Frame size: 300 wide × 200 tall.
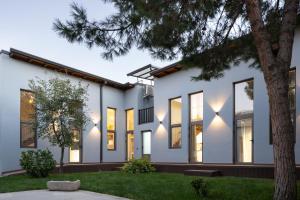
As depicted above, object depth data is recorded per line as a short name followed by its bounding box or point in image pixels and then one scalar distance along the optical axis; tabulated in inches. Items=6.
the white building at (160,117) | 366.2
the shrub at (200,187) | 231.7
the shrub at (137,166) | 449.8
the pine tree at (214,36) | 177.4
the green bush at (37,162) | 381.1
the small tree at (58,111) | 417.4
